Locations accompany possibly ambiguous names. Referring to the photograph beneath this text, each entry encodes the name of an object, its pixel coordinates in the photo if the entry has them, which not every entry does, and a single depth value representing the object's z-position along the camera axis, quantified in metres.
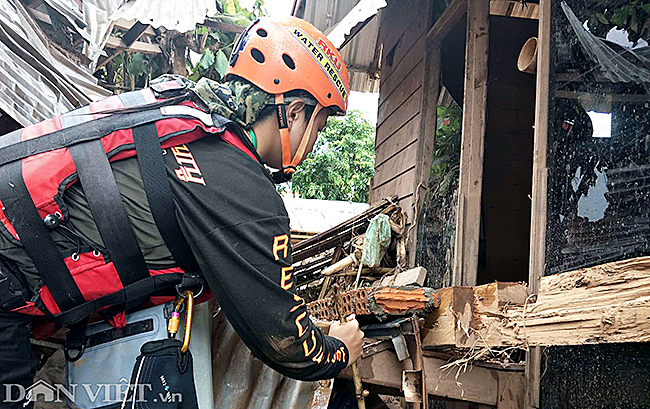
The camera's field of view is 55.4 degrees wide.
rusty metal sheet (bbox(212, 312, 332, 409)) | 2.45
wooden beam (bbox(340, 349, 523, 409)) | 2.87
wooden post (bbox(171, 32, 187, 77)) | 8.86
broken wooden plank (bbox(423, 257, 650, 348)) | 1.87
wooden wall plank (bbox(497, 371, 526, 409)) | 2.91
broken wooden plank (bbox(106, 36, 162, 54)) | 8.10
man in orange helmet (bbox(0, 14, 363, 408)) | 1.89
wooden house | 2.14
